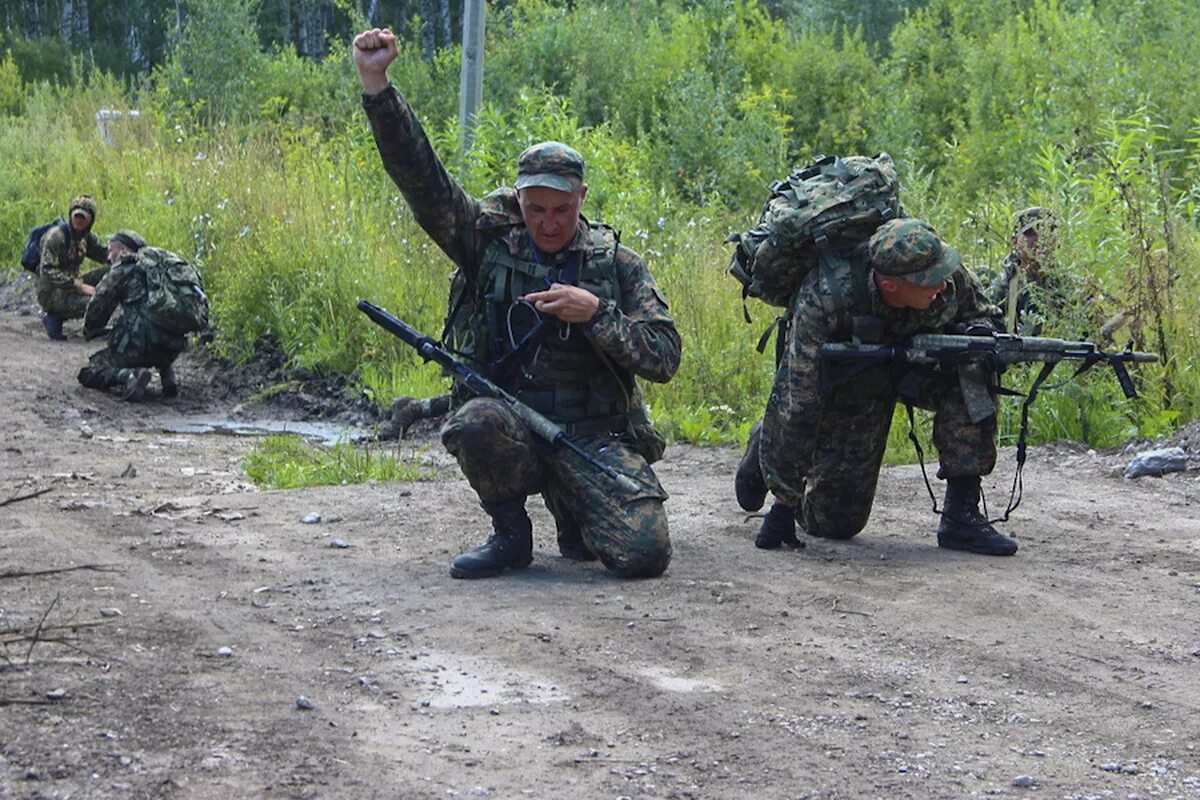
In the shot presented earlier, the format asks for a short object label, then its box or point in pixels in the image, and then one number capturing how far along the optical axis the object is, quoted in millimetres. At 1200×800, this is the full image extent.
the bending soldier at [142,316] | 22709
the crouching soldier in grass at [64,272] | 27589
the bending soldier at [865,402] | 12213
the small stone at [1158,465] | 15978
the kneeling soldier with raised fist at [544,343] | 11219
